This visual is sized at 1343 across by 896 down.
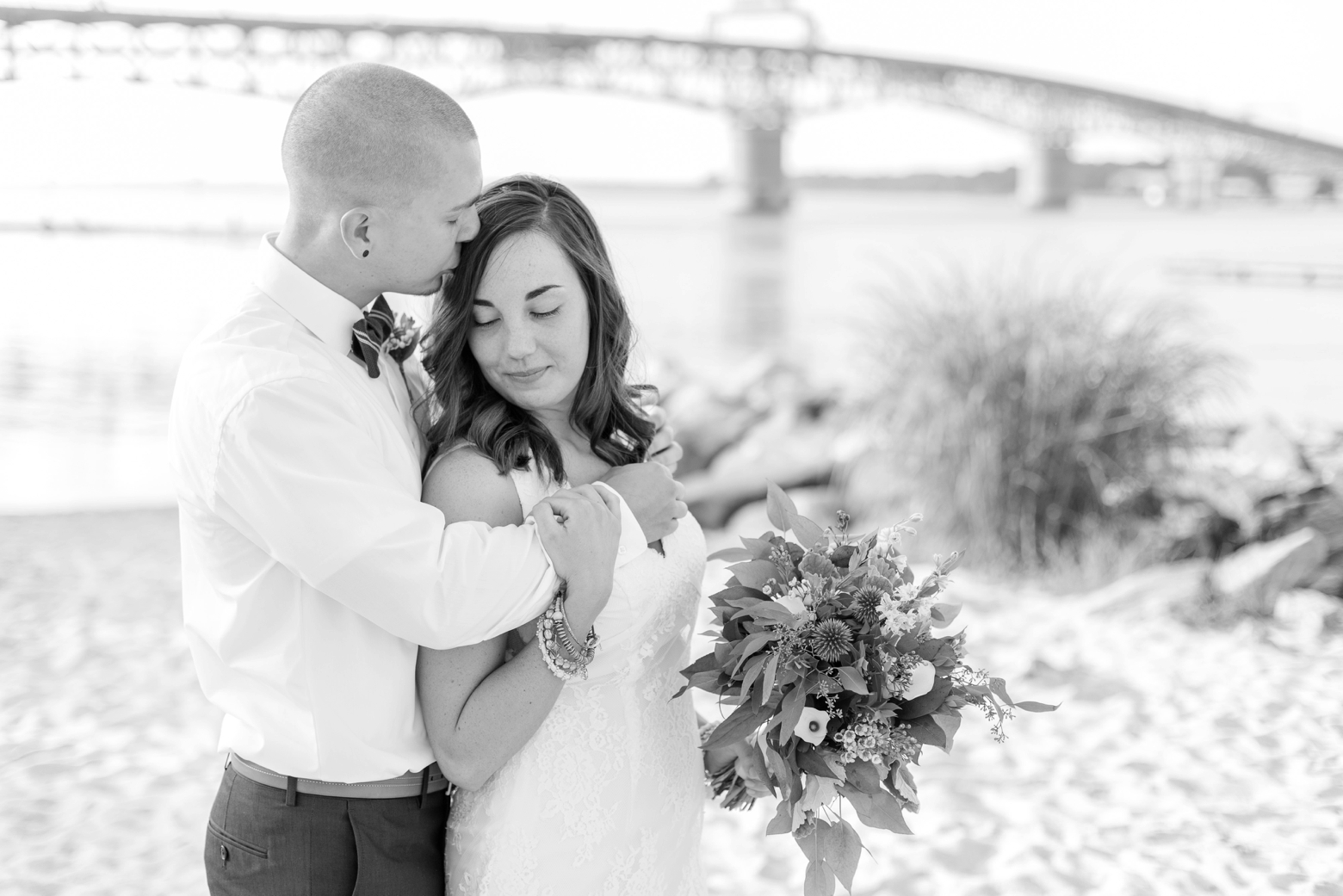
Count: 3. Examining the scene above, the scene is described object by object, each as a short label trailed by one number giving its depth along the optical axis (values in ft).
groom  4.93
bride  5.55
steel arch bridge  101.86
